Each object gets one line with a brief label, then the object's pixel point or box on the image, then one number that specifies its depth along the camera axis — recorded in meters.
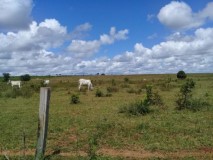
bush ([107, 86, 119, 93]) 16.16
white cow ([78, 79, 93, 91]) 18.97
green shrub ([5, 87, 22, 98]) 14.17
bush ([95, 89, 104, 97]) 14.10
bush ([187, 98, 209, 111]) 9.09
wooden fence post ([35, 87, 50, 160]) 3.55
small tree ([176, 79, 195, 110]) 9.37
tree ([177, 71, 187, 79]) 31.71
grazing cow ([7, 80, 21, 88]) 20.28
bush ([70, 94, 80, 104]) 11.44
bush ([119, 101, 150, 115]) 8.50
